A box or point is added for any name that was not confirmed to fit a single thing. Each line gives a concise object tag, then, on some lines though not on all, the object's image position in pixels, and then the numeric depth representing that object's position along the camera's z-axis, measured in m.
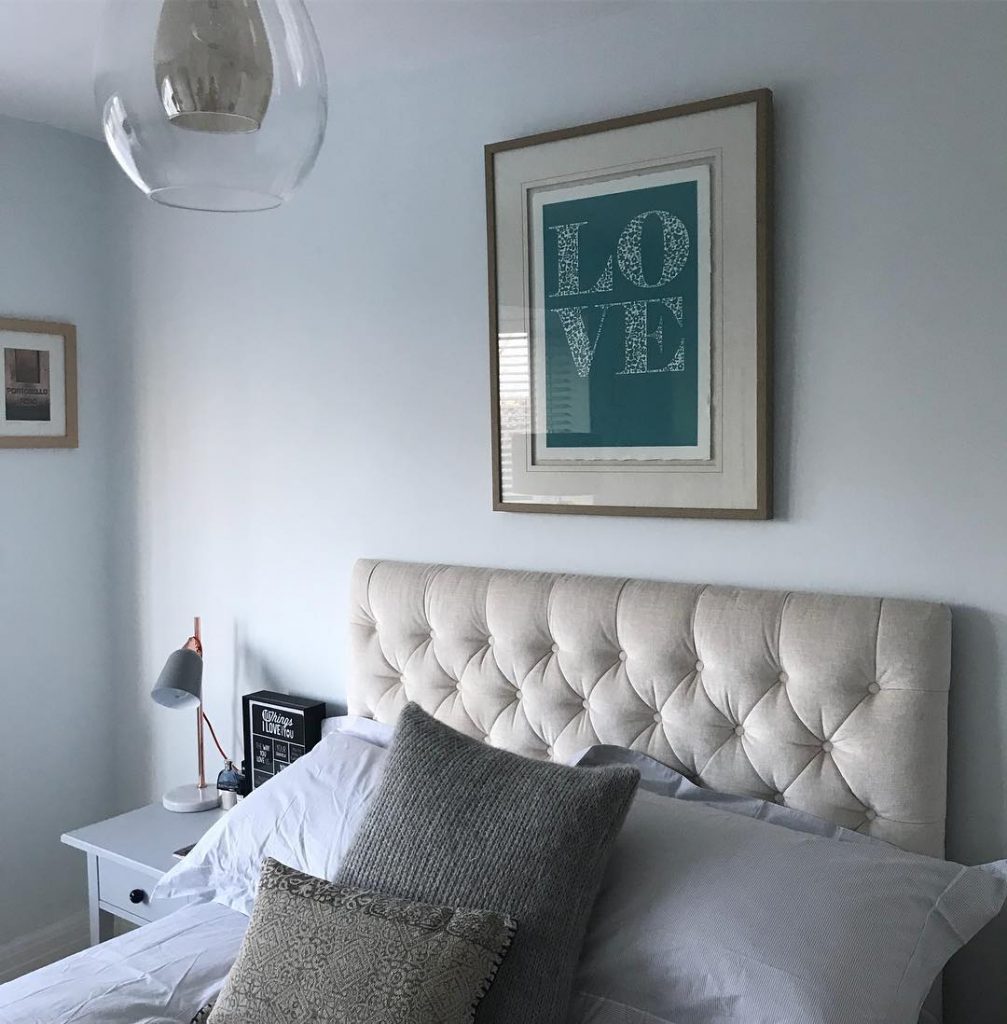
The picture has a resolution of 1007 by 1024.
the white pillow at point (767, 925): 1.46
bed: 1.81
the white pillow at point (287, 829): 2.01
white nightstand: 2.48
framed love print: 2.04
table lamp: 2.71
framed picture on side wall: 2.97
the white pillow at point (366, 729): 2.39
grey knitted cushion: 1.52
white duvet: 1.72
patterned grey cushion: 1.43
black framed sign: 2.67
